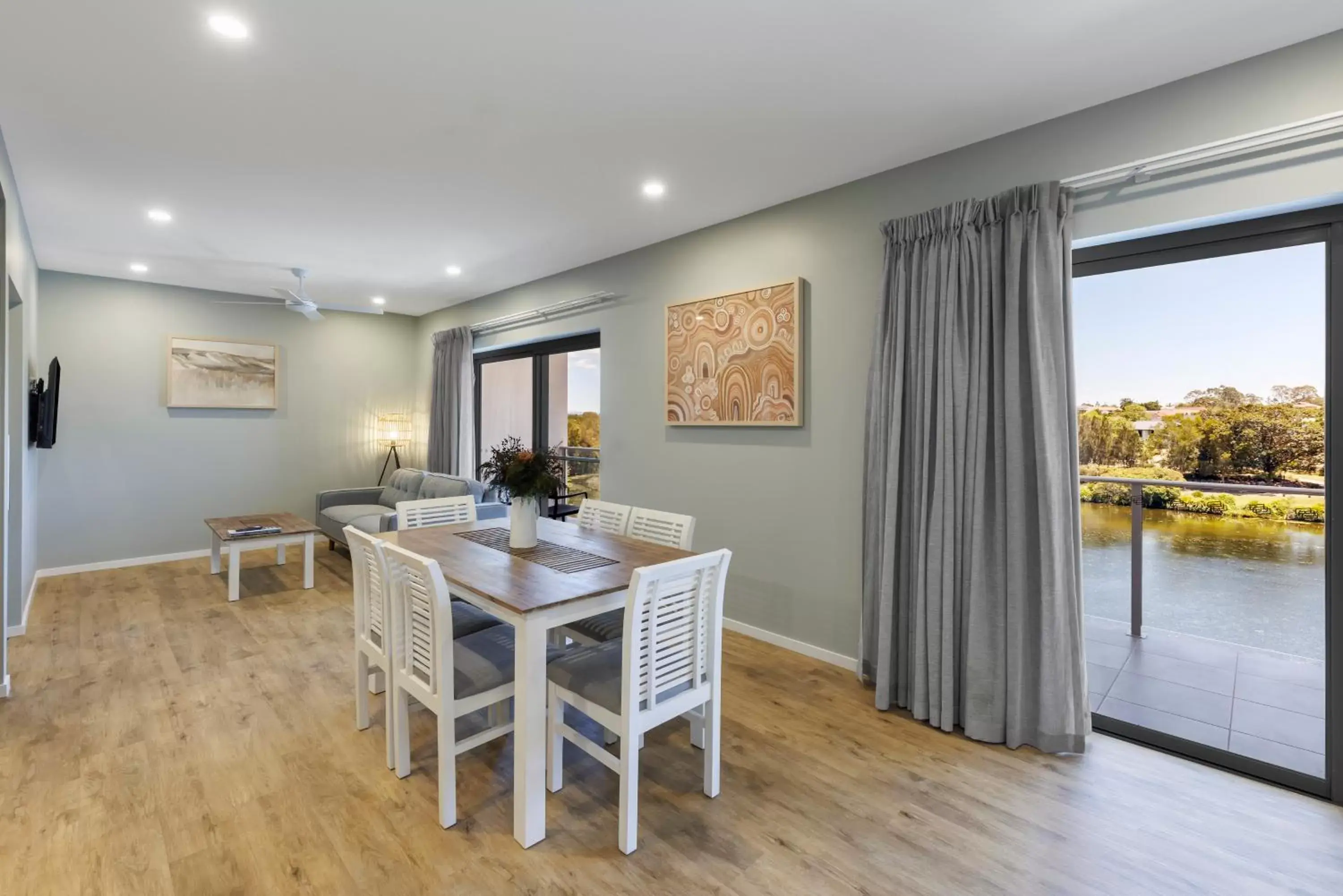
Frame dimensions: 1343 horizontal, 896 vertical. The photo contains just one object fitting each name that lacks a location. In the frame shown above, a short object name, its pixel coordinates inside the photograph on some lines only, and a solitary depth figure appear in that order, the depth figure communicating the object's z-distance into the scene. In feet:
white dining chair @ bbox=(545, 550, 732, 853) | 6.18
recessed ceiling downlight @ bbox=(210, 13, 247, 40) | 6.40
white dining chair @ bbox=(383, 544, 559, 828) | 6.43
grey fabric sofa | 17.21
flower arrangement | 8.91
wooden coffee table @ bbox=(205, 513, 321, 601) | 14.69
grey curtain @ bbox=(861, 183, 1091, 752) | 8.04
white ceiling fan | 15.76
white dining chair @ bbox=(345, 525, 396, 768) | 7.39
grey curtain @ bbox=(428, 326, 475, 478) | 20.26
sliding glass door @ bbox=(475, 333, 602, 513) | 16.70
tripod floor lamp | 22.63
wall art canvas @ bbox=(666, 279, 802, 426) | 11.44
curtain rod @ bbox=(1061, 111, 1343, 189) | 6.61
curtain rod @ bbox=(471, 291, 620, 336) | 15.47
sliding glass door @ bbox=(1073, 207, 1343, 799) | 7.36
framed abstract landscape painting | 18.47
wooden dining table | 6.19
